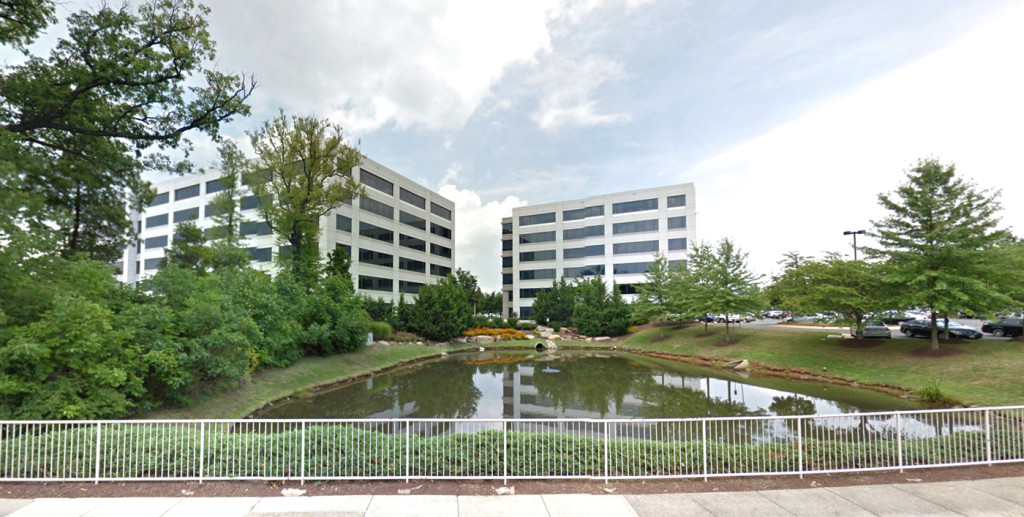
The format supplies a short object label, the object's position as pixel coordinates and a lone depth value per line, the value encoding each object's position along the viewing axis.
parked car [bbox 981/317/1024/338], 27.48
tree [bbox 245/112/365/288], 31.50
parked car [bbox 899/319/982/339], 27.07
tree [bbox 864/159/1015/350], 20.83
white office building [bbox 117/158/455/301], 46.00
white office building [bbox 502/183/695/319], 60.78
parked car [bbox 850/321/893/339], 28.56
